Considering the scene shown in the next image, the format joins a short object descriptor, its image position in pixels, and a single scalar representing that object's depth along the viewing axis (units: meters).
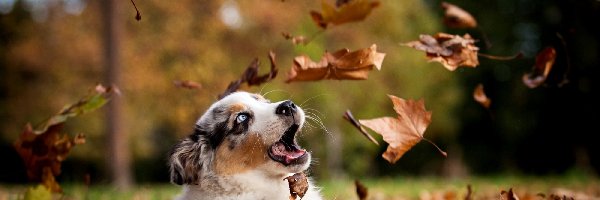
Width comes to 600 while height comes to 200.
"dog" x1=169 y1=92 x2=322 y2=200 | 3.79
